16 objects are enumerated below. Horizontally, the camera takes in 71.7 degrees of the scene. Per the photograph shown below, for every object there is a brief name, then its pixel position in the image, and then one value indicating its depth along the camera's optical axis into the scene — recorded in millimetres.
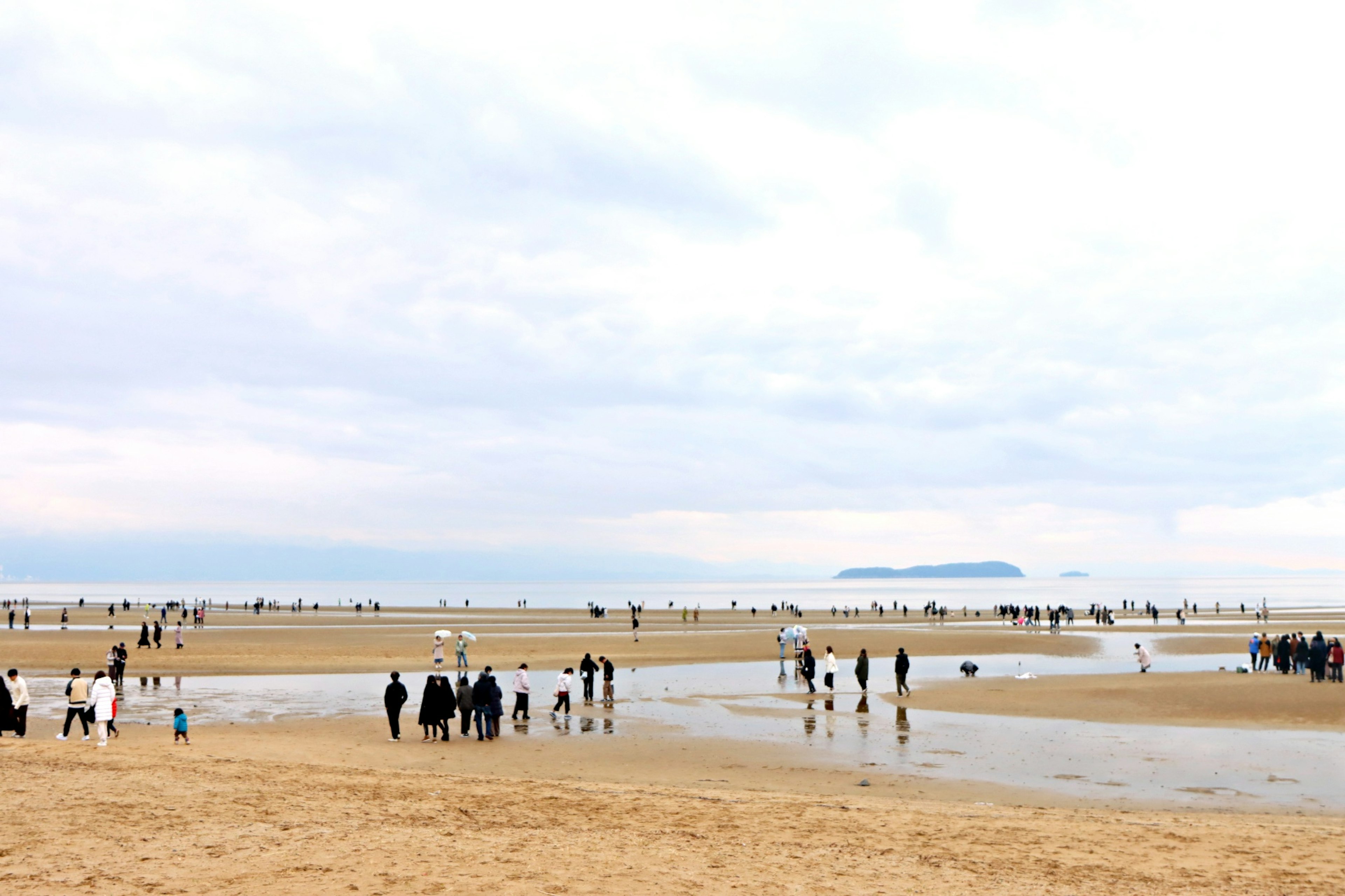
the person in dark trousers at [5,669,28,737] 21484
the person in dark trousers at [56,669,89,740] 21109
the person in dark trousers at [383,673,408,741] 22375
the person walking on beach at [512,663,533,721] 26031
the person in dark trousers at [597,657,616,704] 29359
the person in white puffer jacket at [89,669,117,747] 20328
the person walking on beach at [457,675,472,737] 22797
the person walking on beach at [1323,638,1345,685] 32812
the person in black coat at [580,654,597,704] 29531
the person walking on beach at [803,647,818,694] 33750
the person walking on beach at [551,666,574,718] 26812
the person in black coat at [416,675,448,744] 22406
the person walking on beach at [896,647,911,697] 30719
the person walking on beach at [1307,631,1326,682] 32781
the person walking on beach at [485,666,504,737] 22500
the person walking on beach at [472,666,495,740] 22469
